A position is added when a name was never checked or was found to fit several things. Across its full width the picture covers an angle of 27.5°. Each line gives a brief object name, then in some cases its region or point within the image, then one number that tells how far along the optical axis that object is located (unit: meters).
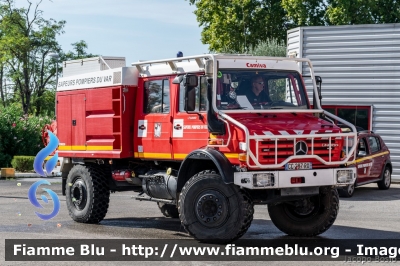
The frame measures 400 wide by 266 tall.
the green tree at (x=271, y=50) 40.12
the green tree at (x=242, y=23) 52.06
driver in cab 12.46
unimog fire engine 11.52
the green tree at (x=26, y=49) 65.69
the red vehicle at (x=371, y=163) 19.85
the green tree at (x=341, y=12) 47.38
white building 24.91
